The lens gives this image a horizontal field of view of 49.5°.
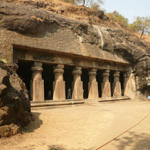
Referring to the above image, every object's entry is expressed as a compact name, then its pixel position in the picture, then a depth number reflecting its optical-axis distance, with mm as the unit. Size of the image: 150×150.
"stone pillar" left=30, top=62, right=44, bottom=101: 9078
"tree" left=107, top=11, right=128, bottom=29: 25070
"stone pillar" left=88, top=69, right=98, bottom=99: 11705
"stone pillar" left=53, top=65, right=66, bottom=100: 9945
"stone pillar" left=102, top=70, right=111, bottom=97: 12689
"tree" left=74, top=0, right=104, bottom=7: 23312
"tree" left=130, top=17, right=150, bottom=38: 27875
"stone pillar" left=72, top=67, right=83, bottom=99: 10852
